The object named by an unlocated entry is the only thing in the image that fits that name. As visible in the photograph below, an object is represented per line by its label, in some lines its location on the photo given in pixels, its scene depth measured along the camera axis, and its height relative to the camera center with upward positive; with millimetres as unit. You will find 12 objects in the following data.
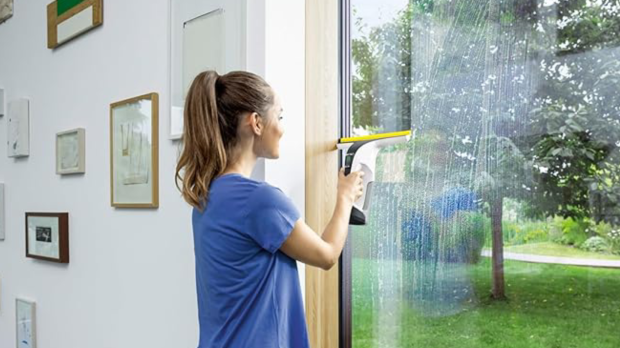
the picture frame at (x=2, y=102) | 2529 +328
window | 1040 +2
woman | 1127 -93
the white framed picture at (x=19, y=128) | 2350 +200
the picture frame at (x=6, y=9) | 2495 +725
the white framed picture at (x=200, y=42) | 1425 +349
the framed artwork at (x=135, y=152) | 1697 +74
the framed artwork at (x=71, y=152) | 2023 +89
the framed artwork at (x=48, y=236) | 2100 -223
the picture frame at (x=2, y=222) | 2506 -195
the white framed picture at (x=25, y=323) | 2258 -580
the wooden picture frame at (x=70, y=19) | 1955 +558
